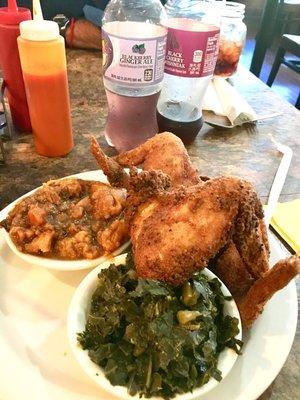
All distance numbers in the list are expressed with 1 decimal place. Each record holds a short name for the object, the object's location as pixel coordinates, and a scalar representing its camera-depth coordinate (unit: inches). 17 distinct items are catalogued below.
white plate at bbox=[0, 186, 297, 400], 7.7
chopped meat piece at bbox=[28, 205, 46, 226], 10.3
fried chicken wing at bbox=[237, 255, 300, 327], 7.8
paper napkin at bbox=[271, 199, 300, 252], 12.0
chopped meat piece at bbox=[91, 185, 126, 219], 10.7
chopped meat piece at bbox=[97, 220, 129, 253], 10.0
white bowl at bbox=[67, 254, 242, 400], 7.1
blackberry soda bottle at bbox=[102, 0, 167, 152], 12.7
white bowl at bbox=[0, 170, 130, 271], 9.6
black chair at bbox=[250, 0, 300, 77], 36.0
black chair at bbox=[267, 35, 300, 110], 34.9
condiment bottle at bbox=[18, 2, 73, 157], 12.2
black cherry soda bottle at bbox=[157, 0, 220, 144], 13.7
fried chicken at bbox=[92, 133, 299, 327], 8.4
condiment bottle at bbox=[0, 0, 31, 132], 13.7
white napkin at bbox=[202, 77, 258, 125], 18.1
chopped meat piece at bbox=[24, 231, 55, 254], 9.8
